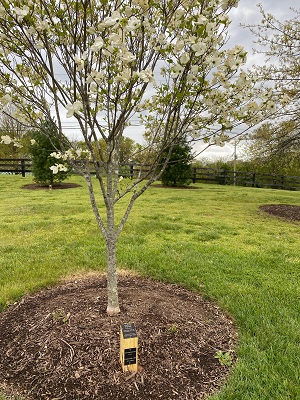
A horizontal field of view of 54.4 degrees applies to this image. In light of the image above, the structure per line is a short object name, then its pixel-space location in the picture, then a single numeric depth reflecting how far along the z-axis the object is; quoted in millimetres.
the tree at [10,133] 22094
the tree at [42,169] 13828
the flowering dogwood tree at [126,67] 1938
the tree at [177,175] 15391
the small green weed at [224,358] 2367
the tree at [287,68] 8047
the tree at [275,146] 8969
